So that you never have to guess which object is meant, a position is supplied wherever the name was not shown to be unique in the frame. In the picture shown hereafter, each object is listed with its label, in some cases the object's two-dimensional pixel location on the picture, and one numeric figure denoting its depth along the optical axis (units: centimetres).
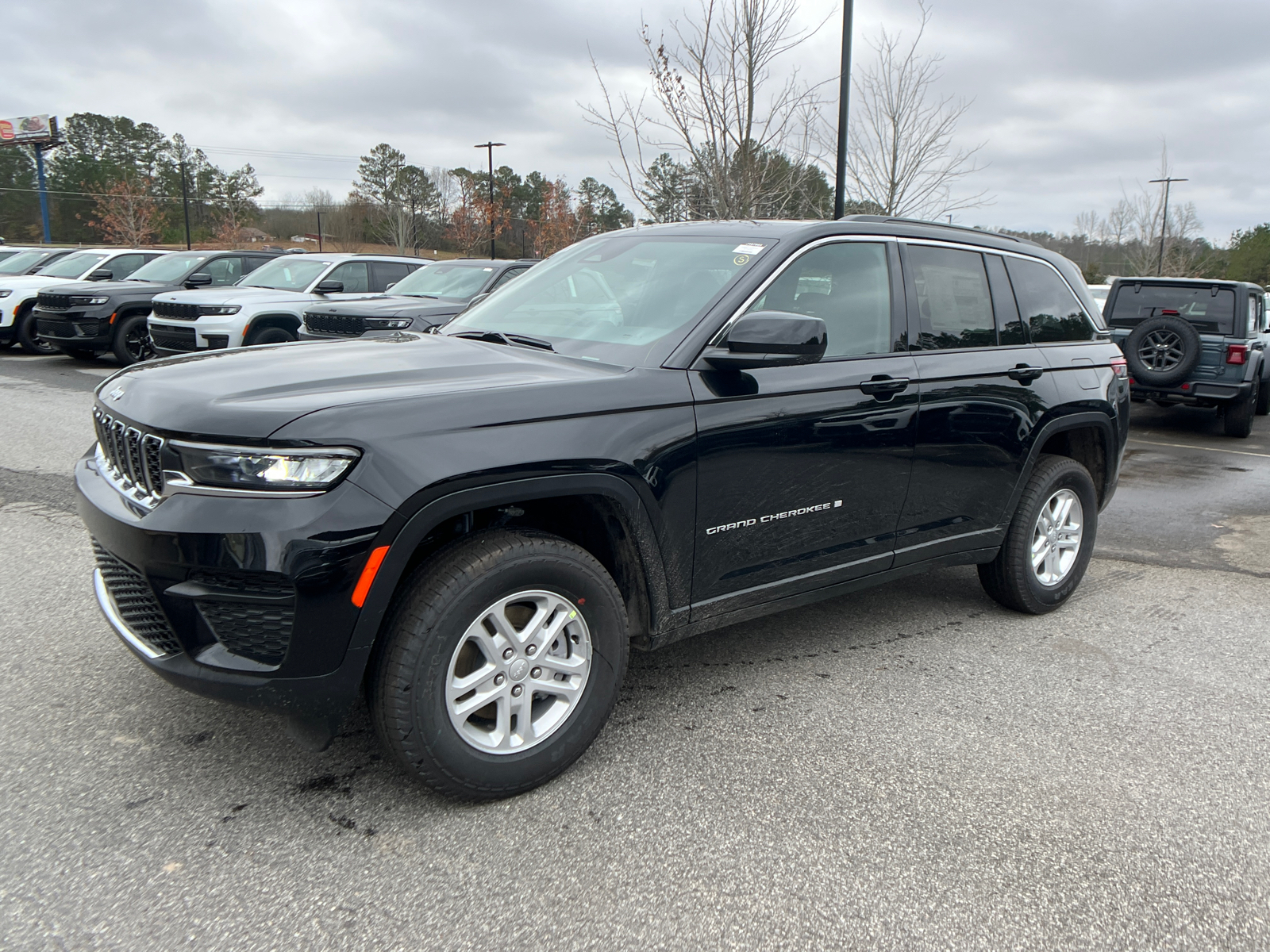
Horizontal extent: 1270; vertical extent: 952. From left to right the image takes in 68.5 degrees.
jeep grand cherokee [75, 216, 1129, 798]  241
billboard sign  6950
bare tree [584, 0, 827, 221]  1227
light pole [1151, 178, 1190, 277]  4497
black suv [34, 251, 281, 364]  1325
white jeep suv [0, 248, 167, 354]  1525
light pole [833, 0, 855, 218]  1235
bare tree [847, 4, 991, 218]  1628
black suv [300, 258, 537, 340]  939
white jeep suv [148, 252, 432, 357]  1141
